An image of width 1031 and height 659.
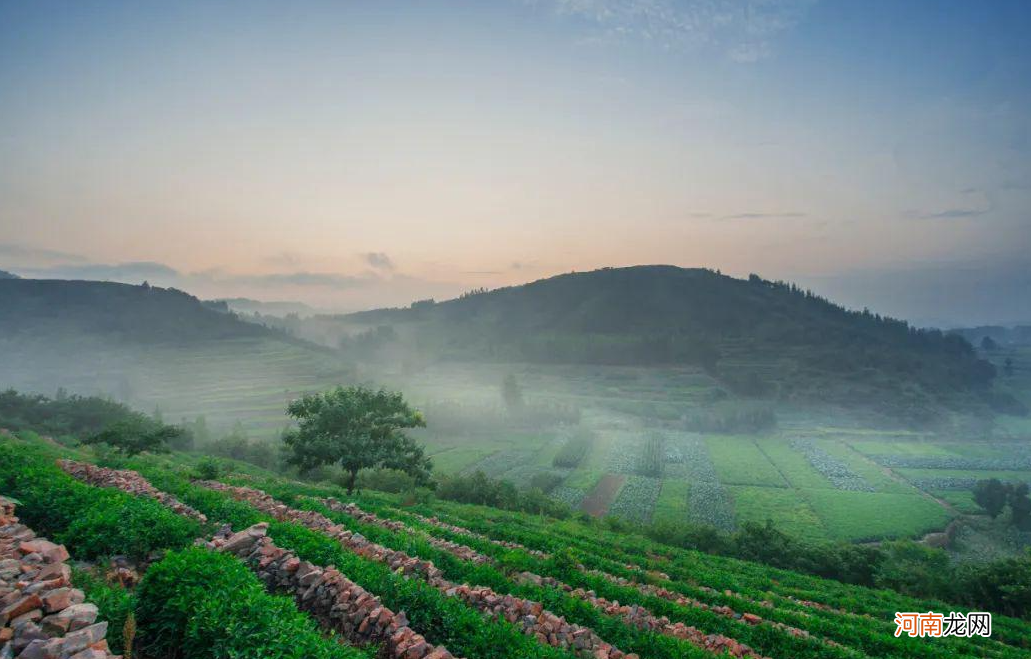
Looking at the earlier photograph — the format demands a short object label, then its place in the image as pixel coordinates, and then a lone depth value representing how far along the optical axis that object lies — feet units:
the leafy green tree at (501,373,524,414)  586.86
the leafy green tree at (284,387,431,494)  104.68
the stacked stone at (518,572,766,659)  44.55
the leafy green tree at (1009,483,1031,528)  299.17
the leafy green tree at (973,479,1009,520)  308.81
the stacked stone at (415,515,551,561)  70.38
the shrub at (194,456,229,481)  90.94
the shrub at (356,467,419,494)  165.27
